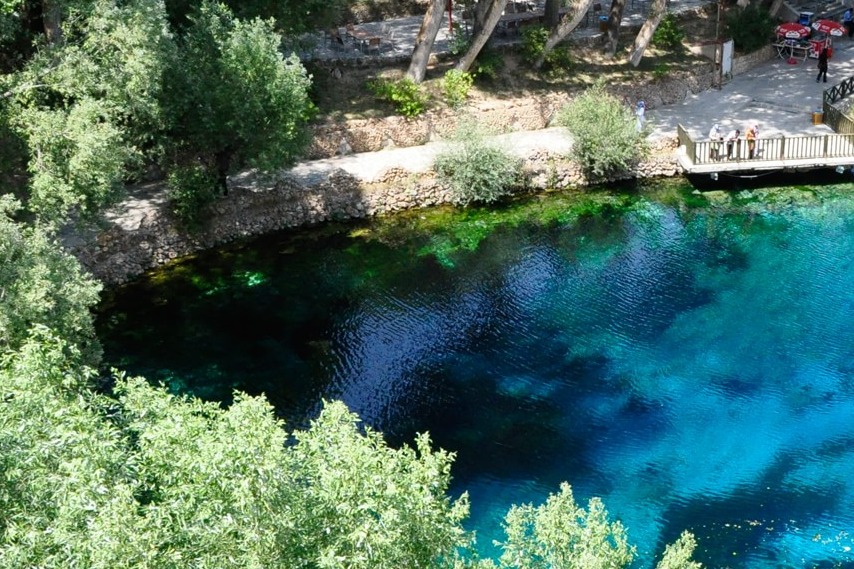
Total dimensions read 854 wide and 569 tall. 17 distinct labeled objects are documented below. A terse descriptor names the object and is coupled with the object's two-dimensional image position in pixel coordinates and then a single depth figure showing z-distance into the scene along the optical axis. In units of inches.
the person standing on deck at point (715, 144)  1594.5
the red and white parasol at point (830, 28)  1875.0
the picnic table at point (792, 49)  1900.8
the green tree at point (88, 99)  1157.1
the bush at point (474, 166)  1565.0
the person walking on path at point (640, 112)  1695.4
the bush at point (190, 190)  1457.9
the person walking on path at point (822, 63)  1806.1
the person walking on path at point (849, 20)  1985.7
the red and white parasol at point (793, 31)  1891.0
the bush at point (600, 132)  1600.6
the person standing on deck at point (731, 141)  1584.6
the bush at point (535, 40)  1771.7
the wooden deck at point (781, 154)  1593.3
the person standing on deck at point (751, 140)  1583.4
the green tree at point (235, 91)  1384.1
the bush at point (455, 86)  1699.1
